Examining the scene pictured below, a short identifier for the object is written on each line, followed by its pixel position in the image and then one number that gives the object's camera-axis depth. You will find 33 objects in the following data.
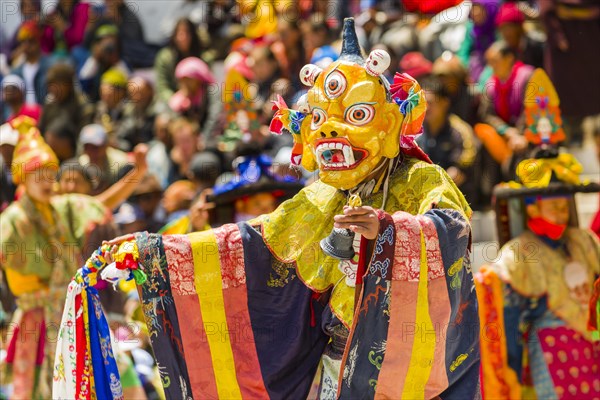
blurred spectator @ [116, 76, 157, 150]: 21.65
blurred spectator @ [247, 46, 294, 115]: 19.39
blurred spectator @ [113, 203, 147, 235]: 18.11
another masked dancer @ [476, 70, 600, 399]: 14.01
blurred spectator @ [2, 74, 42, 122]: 22.56
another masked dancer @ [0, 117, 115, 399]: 15.03
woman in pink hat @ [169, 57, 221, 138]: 20.94
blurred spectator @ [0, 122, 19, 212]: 17.90
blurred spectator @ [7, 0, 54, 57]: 24.31
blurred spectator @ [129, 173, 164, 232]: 18.70
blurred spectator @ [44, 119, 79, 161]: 21.37
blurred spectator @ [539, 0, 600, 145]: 18.10
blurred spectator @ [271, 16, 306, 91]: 20.11
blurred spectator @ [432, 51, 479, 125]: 18.10
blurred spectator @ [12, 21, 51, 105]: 23.45
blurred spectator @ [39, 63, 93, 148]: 22.12
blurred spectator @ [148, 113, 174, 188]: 20.13
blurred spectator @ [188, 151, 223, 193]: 17.70
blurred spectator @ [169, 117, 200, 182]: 19.79
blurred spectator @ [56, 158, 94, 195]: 17.88
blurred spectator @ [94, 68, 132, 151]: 22.10
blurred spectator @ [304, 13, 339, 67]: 19.79
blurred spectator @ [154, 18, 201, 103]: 22.16
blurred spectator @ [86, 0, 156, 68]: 23.60
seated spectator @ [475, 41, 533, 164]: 17.61
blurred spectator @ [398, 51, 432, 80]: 18.05
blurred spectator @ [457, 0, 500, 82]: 19.10
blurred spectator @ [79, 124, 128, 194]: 19.04
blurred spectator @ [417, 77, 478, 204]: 17.24
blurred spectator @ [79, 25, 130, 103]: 22.97
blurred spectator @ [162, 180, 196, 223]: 18.04
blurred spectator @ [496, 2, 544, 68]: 18.38
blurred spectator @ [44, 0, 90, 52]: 24.23
